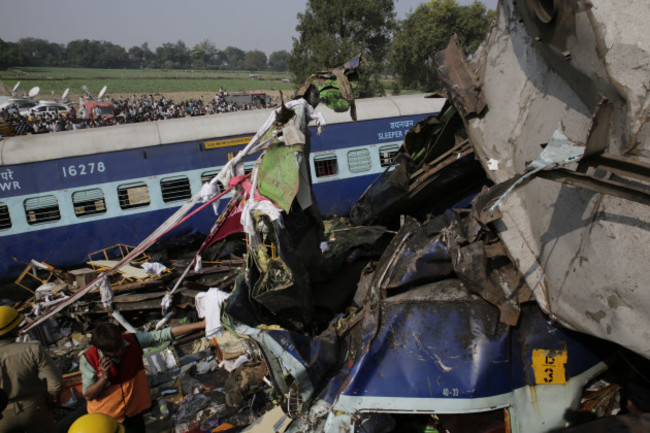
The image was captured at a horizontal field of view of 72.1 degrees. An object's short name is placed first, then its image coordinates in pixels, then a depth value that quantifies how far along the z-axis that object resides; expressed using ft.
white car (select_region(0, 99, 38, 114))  96.69
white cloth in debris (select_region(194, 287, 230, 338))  14.94
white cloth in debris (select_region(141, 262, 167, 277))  25.36
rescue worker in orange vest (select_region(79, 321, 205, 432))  11.14
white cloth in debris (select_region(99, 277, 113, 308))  22.66
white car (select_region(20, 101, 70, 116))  96.73
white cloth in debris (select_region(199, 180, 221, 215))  12.94
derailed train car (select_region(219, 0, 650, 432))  7.89
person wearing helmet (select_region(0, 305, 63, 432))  11.21
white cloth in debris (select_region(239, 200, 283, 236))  12.05
